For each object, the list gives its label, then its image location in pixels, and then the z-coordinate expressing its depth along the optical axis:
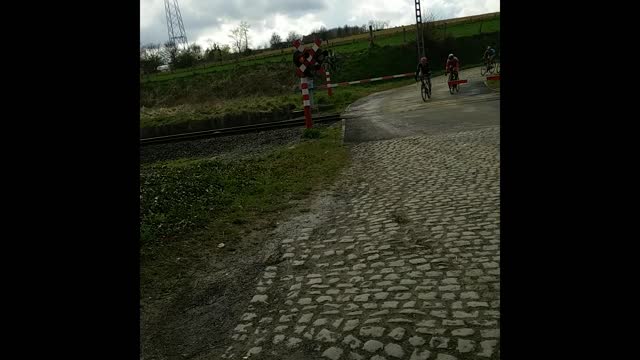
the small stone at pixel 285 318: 3.18
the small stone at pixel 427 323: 2.88
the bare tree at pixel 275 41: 58.56
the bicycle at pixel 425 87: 17.05
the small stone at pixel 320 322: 3.06
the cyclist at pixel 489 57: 24.36
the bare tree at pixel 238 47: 50.14
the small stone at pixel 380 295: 3.31
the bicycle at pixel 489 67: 24.42
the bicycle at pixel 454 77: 19.03
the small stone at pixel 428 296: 3.23
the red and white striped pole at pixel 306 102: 12.63
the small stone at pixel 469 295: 3.20
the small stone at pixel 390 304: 3.15
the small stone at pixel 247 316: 3.30
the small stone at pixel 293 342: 2.85
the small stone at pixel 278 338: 2.93
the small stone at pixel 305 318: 3.13
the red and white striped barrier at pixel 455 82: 18.66
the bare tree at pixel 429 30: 37.75
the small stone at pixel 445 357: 2.53
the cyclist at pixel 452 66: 19.02
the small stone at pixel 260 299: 3.55
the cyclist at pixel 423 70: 16.45
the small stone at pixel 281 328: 3.07
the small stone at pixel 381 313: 3.08
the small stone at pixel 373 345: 2.69
